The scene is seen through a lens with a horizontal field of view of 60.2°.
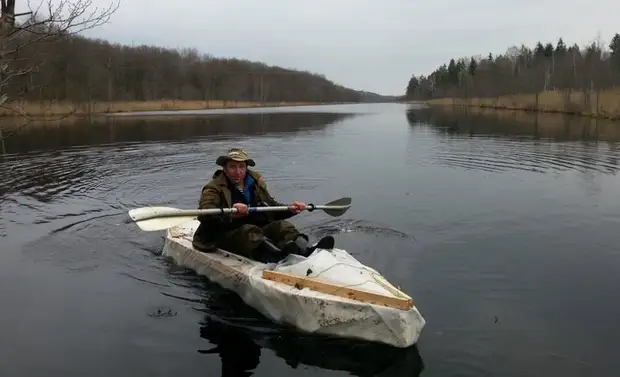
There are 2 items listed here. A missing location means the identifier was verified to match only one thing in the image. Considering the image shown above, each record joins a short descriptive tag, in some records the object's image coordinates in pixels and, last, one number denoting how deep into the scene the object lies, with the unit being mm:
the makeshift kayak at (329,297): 5836
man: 7578
